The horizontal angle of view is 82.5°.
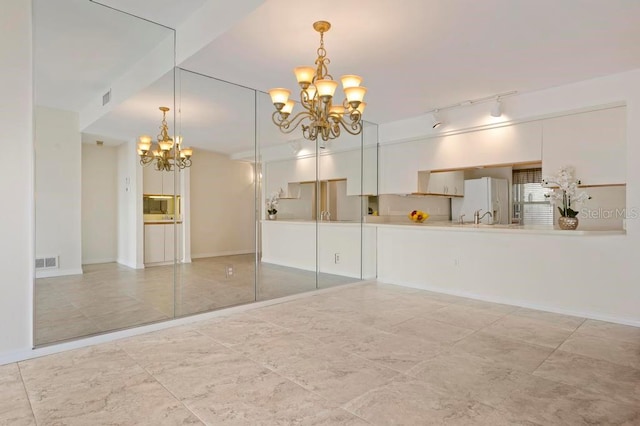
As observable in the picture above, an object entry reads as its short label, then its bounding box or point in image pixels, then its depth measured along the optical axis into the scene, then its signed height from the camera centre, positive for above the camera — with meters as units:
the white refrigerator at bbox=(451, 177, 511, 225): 6.96 +0.25
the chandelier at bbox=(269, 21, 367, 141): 2.89 +0.94
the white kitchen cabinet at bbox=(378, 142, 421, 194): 5.97 +0.73
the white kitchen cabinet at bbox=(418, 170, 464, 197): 6.08 +0.52
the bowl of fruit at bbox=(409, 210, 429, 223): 6.52 -0.08
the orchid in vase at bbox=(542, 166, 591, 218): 4.23 +0.25
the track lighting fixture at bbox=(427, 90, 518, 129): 4.68 +1.47
